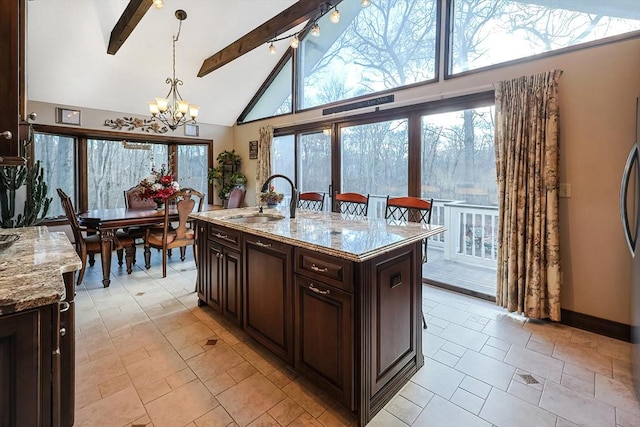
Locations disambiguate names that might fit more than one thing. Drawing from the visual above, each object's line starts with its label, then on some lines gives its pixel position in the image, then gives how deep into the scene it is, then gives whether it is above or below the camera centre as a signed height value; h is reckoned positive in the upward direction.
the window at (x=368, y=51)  3.82 +2.24
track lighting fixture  2.71 +1.73
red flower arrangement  4.36 +0.32
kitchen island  1.63 -0.54
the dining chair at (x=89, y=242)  3.55 -0.40
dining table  3.74 -0.16
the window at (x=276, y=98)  5.74 +2.18
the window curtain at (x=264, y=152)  5.93 +1.10
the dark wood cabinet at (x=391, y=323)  1.66 -0.67
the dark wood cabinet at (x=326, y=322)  1.64 -0.64
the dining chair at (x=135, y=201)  5.03 +0.14
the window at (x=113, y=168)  5.55 +0.77
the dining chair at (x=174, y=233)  3.99 -0.31
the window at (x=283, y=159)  5.76 +0.96
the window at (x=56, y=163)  4.97 +0.78
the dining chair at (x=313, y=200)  3.90 +0.12
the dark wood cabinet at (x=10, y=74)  1.17 +0.52
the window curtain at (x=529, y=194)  2.73 +0.13
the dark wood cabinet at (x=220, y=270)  2.48 -0.52
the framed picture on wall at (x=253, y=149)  6.47 +1.26
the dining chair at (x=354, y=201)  3.39 +0.09
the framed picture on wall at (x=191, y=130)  6.40 +1.65
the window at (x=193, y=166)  6.57 +0.93
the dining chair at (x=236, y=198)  5.70 +0.21
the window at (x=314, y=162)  5.07 +0.81
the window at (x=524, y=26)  2.60 +1.71
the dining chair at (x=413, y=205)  2.85 +0.04
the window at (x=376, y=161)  4.07 +0.68
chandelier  3.86 +1.33
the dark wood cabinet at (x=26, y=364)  0.91 -0.46
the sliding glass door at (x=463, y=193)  3.42 +0.19
